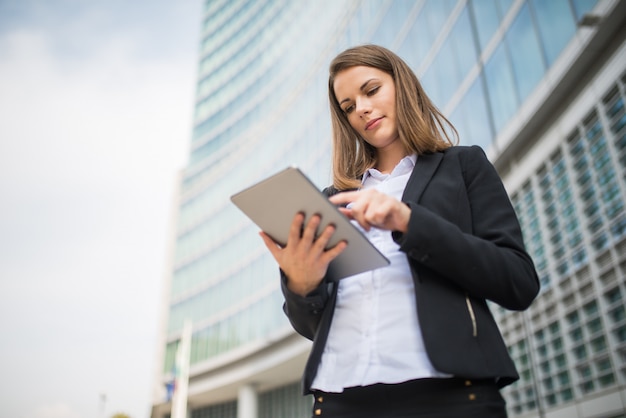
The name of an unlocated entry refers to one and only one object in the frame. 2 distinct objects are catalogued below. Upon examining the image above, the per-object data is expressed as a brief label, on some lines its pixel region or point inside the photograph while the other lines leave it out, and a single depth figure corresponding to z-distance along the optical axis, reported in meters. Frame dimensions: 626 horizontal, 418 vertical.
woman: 1.24
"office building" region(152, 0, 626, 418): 6.96
